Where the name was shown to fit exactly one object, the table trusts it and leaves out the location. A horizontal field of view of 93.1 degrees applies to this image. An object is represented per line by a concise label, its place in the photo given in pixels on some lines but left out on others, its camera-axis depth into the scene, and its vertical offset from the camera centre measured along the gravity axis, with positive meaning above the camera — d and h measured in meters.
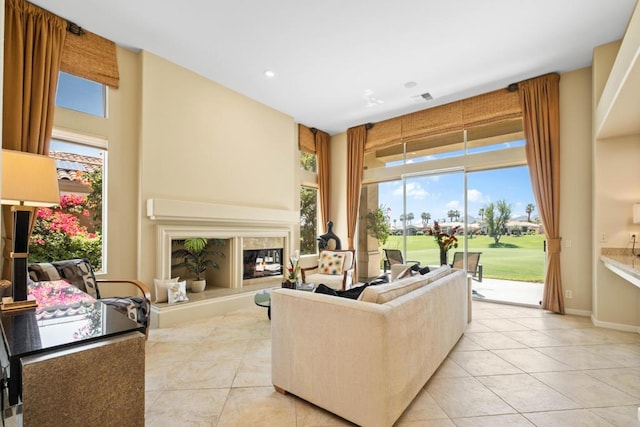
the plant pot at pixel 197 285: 4.52 -0.95
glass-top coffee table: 3.63 -0.93
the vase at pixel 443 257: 4.38 -0.51
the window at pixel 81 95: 3.49 +1.52
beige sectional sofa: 1.76 -0.81
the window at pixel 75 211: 3.39 +0.12
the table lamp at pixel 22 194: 1.69 +0.16
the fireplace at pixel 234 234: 4.00 -0.19
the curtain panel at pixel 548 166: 4.34 +0.81
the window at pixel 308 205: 6.73 +0.38
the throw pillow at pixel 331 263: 5.46 -0.75
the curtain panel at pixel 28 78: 2.96 +1.46
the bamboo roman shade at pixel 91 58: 3.44 +1.93
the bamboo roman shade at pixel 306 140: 6.49 +1.79
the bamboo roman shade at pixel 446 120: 4.80 +1.81
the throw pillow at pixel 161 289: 3.94 -0.88
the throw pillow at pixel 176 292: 3.92 -0.93
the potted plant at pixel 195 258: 4.50 -0.56
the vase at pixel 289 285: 3.94 -0.82
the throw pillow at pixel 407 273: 2.98 -0.51
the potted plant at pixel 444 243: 4.32 -0.31
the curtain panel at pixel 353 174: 6.59 +1.05
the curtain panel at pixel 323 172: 6.89 +1.16
